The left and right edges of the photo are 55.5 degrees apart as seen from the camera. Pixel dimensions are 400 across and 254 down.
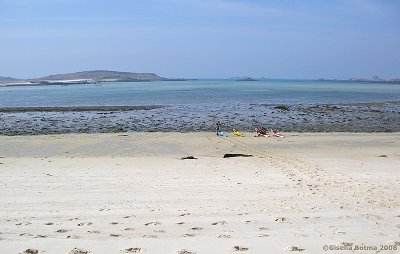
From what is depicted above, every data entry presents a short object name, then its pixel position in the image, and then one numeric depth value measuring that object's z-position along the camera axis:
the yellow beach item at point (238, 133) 19.58
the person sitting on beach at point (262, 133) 19.40
